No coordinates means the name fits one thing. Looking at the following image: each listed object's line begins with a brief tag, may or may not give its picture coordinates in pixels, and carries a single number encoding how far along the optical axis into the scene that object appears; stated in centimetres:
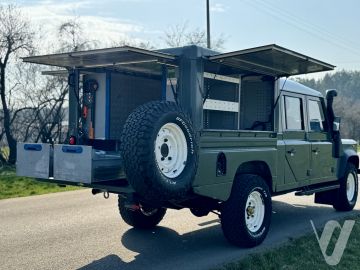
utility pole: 2227
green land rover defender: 478
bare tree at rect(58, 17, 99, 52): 2150
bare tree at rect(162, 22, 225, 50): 2864
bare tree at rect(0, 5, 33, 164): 1945
